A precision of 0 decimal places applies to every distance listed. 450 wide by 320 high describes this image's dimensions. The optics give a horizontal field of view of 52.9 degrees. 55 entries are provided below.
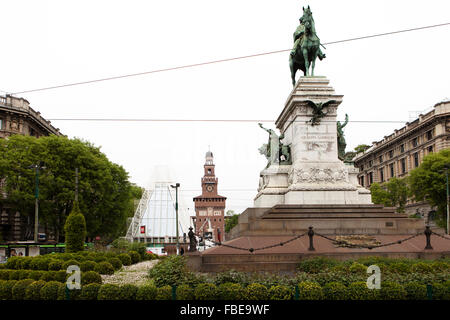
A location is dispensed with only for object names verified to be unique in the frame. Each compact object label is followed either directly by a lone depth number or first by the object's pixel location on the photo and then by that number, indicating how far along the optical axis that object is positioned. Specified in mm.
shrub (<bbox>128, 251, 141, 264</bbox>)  24922
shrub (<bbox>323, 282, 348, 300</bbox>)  10609
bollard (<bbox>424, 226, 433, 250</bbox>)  17266
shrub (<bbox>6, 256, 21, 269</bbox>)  21936
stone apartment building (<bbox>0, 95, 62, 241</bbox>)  51000
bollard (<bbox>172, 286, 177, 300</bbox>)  10887
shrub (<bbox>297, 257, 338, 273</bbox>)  15246
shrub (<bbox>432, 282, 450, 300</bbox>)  10359
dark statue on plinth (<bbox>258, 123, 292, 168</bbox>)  23922
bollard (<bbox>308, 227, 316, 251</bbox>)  16844
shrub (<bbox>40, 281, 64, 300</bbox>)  12164
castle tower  151125
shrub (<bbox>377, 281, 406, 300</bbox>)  10453
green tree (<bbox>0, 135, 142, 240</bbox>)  44406
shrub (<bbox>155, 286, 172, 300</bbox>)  10938
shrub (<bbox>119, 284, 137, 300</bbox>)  11188
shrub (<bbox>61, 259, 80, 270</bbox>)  17484
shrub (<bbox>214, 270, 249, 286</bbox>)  12141
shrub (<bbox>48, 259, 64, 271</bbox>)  18422
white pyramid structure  85250
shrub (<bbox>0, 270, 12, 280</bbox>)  17234
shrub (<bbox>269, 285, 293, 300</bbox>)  10719
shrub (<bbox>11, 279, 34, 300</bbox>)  13109
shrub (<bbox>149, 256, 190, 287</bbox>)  13320
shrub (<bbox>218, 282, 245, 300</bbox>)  10805
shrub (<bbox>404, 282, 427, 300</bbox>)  10523
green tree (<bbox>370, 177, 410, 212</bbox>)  56412
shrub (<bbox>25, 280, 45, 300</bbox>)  12711
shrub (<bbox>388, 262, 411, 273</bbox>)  13812
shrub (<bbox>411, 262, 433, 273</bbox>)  13734
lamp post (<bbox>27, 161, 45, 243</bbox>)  34762
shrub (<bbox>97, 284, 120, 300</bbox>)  11156
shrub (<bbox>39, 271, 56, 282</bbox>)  15530
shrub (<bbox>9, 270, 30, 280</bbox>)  16359
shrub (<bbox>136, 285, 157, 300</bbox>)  11047
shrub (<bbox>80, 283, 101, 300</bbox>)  11453
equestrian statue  23828
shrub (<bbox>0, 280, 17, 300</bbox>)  13428
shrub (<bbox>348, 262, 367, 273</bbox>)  13748
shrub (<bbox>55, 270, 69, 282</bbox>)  15336
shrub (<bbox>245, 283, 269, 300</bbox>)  10734
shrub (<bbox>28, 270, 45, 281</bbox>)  15883
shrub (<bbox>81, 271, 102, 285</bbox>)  14234
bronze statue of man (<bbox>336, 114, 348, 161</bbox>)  23562
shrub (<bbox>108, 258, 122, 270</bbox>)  20297
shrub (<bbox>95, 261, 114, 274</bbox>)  17922
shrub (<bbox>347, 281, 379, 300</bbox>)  10539
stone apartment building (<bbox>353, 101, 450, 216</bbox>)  54531
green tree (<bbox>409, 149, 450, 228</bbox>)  44625
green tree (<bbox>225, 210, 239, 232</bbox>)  133625
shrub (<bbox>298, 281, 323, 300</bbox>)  10564
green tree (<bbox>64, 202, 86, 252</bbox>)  24516
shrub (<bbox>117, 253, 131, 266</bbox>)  23141
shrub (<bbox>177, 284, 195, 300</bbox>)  10867
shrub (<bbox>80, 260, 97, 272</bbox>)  17734
